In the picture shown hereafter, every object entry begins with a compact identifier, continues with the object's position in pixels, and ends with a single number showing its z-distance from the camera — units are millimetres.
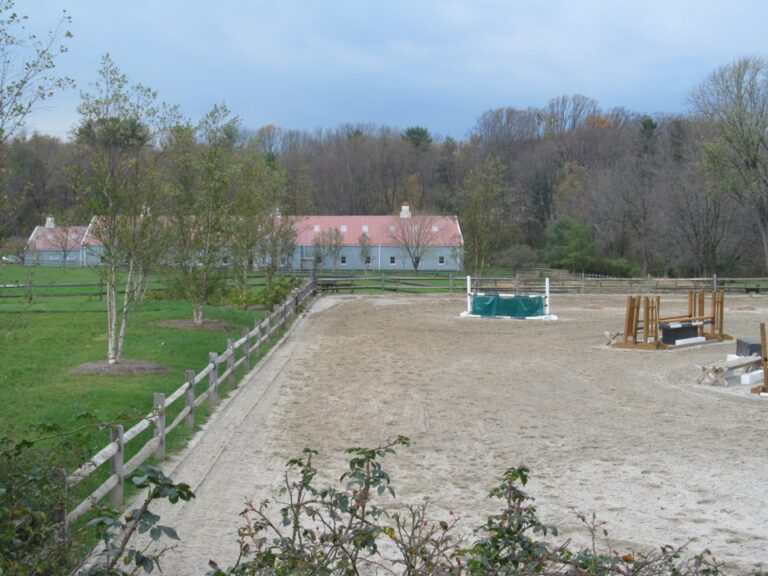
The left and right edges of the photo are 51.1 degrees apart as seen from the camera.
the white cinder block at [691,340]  21642
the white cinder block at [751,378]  15238
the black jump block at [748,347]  17125
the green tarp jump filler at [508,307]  29625
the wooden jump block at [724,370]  15250
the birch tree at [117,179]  14617
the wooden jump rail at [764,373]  14188
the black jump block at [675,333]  21453
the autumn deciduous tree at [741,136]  45500
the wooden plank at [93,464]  6182
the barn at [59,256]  62625
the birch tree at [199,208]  20875
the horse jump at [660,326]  20906
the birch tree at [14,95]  7469
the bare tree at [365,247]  62719
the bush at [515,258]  57934
